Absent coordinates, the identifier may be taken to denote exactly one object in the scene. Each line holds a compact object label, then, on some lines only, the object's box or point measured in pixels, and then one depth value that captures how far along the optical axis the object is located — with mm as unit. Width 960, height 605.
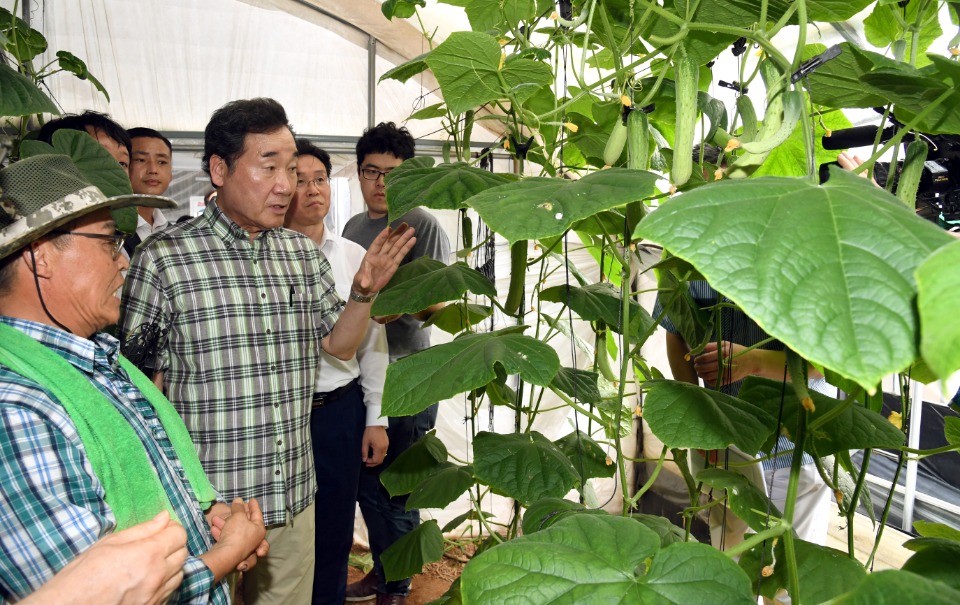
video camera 948
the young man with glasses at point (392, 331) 2656
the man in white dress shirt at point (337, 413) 2254
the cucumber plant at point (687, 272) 427
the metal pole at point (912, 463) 2887
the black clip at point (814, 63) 668
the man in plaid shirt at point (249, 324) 1701
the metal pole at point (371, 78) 3570
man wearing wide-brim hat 903
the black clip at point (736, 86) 952
